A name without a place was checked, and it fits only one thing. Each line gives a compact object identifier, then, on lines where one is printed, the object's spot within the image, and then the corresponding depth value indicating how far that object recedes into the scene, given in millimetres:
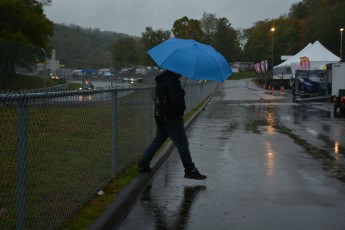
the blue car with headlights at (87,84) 21328
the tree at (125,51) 107688
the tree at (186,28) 94062
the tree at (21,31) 15875
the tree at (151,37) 101800
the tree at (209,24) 133500
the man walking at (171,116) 6984
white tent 48812
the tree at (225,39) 128700
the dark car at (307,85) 35312
